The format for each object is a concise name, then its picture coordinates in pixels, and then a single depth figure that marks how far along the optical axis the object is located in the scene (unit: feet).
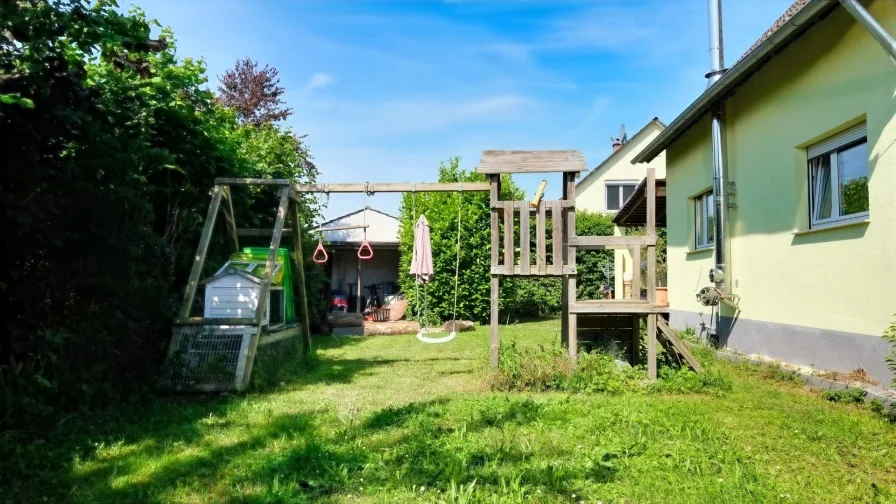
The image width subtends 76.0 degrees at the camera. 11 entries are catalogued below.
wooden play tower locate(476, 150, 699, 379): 20.75
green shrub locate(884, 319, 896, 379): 14.35
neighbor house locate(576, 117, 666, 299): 74.59
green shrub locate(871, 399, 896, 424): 14.54
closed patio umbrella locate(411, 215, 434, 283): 27.66
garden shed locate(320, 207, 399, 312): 59.36
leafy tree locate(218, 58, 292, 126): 87.45
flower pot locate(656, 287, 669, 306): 39.11
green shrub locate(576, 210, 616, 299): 56.08
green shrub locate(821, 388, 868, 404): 16.64
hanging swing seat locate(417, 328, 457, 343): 22.93
